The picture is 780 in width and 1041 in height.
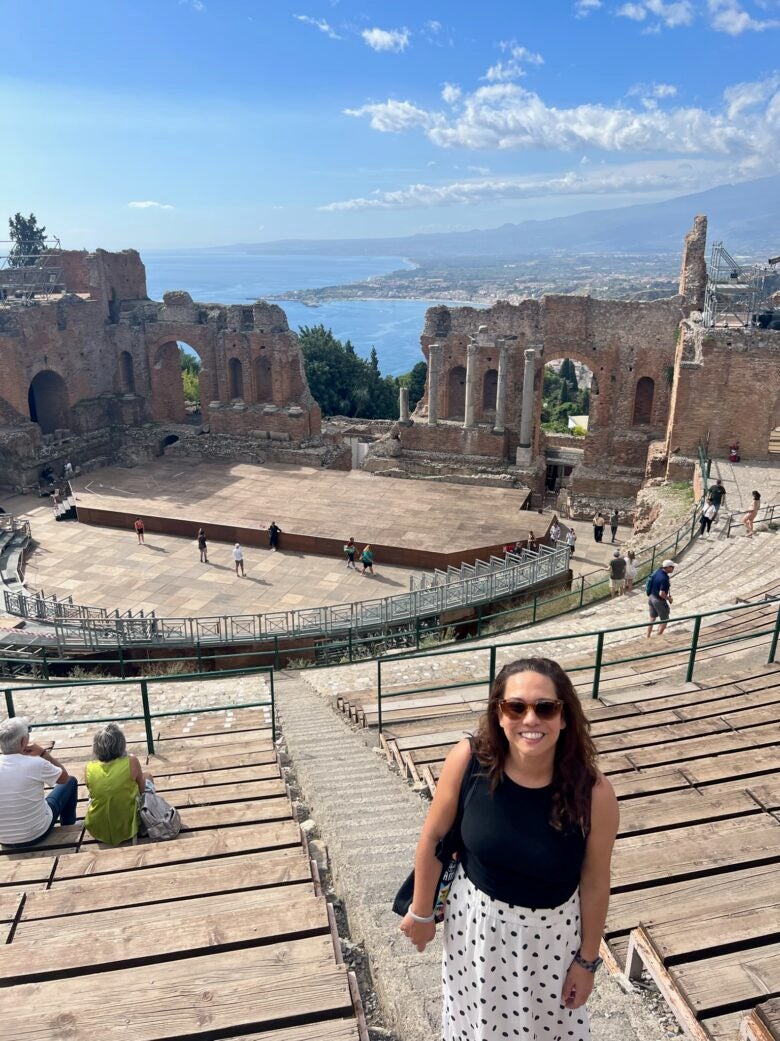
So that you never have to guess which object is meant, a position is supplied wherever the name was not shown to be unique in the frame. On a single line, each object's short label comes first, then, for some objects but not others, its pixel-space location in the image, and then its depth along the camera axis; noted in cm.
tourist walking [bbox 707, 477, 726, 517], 1664
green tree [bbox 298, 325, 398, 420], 4562
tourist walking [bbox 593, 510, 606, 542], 2089
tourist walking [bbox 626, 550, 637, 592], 1505
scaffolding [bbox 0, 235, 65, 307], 3072
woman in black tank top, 279
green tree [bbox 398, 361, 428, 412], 5425
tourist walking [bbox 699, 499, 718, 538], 1623
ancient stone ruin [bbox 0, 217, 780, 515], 2153
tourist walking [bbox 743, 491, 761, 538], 1563
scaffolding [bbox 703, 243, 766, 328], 2295
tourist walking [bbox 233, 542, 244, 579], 1830
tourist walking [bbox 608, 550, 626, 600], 1448
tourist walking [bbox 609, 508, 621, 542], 2068
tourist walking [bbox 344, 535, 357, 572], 1884
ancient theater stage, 1973
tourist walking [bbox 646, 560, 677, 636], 1123
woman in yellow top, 495
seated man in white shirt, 488
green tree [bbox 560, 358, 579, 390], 8412
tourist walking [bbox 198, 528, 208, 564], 1947
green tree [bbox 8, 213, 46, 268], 4197
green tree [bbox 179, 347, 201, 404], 4572
